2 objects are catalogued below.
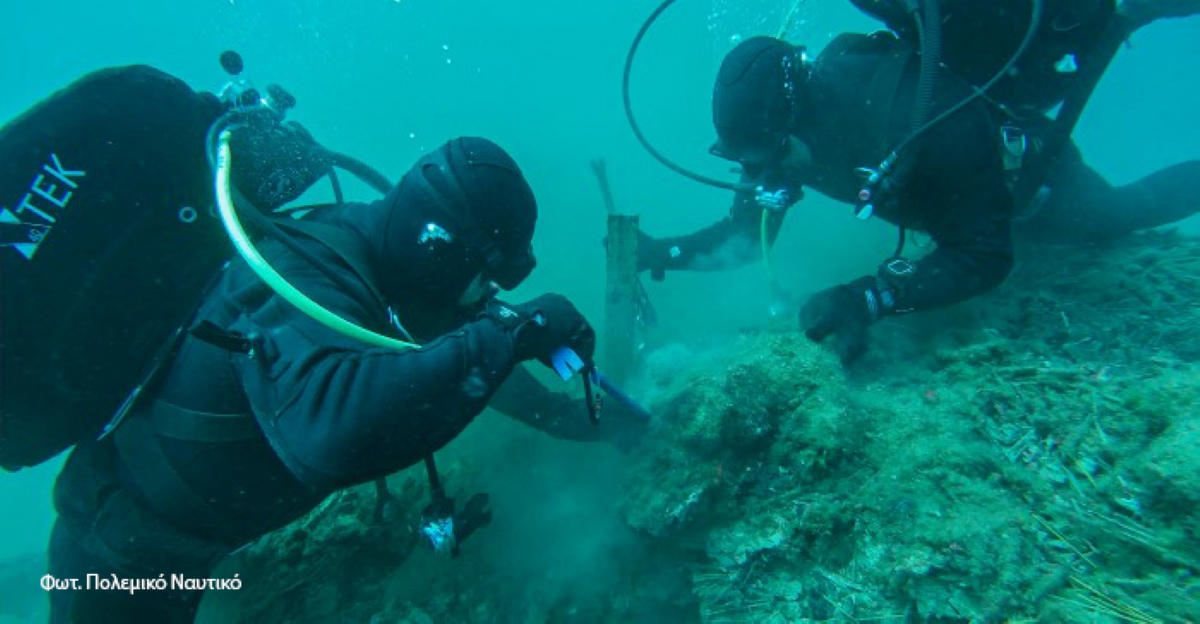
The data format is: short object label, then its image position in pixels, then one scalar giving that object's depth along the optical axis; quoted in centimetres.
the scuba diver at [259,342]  87
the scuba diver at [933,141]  133
